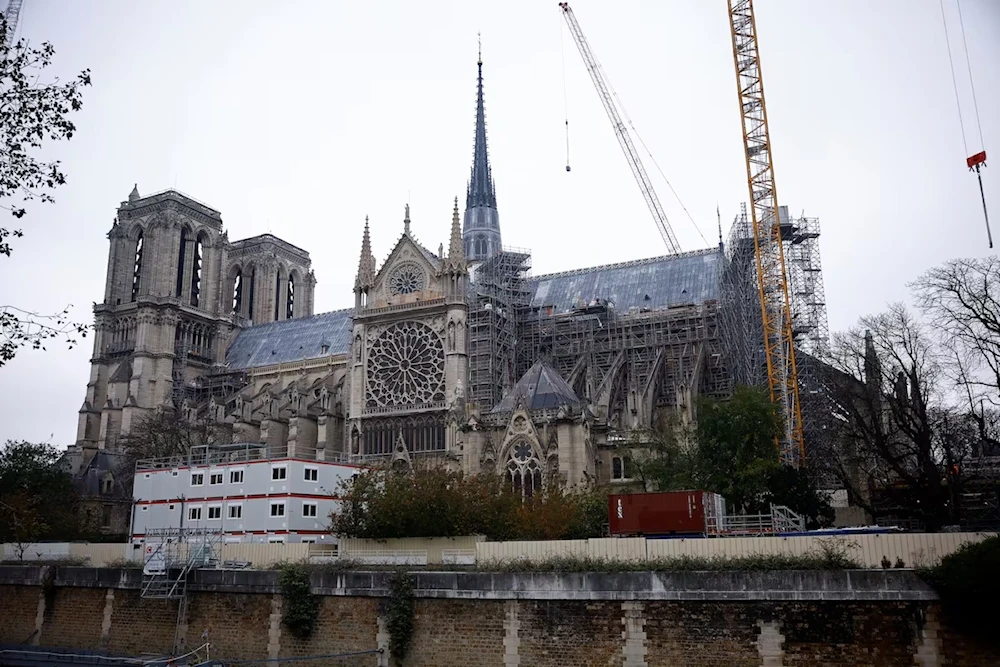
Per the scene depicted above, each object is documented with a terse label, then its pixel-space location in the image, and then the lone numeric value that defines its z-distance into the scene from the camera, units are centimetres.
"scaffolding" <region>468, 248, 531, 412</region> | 6356
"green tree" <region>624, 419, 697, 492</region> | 4269
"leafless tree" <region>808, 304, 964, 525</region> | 3825
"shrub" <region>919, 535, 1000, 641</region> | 2133
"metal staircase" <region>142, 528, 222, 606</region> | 3306
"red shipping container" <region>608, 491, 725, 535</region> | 3144
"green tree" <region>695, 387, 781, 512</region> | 4069
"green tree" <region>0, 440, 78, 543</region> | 5181
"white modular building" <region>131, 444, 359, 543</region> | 4228
